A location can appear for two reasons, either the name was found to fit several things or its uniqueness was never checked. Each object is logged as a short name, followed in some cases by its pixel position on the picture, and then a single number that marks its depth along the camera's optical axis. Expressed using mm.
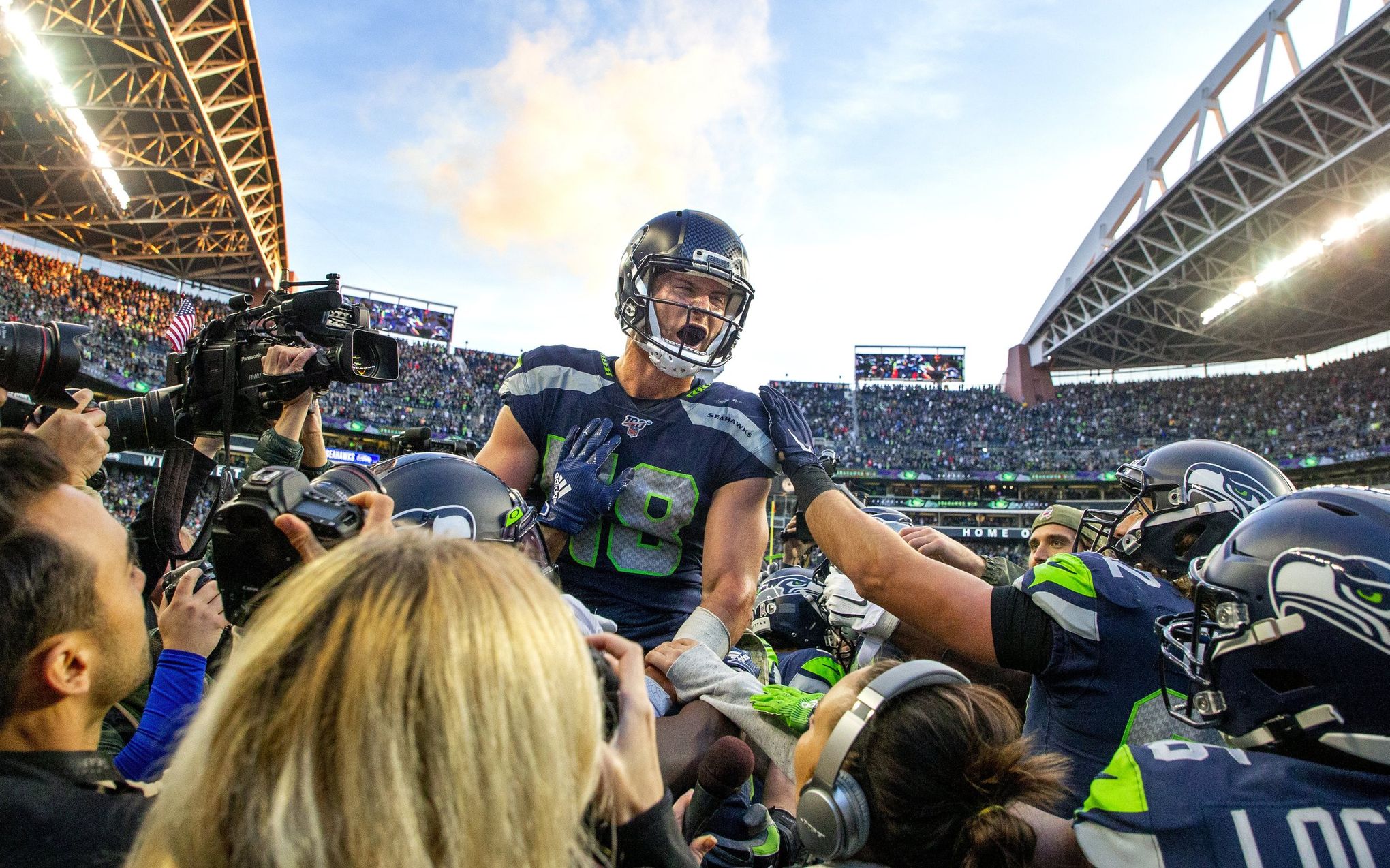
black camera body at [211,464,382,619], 1485
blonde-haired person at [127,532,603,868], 846
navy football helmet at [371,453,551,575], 2117
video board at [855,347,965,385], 47625
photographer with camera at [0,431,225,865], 1460
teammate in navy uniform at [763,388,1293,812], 2340
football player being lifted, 2908
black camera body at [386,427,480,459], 3441
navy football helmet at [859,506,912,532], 4320
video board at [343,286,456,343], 43656
